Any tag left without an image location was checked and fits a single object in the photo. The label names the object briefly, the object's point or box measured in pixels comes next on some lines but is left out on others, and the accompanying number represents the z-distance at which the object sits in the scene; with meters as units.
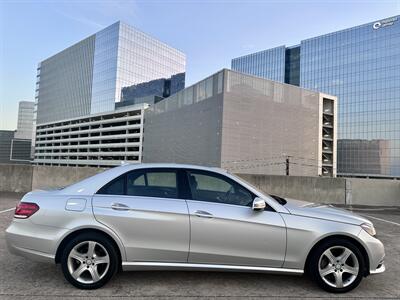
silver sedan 3.96
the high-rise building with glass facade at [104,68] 110.56
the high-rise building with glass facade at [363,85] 87.12
